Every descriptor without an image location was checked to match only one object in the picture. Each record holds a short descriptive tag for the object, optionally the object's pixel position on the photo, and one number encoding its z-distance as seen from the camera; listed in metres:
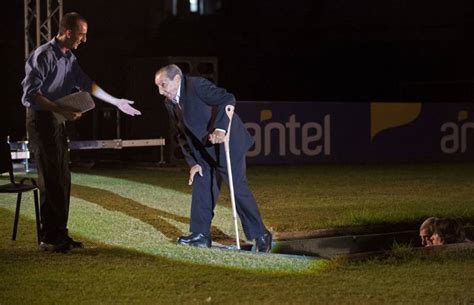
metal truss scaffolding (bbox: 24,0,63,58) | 26.88
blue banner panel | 30.29
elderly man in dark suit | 12.40
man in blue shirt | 11.83
